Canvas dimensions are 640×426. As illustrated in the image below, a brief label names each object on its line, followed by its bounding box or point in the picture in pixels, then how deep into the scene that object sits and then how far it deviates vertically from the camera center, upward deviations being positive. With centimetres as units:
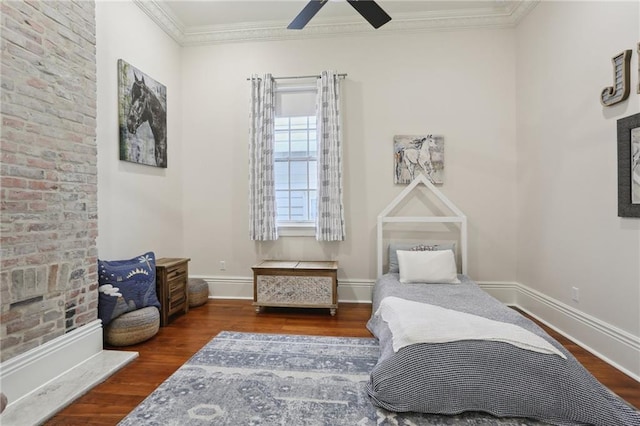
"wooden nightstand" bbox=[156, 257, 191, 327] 296 -77
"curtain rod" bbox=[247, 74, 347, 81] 365 +173
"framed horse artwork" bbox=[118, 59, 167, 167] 288 +106
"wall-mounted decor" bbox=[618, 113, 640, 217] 200 +32
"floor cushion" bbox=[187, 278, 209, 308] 351 -96
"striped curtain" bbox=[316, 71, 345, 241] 356 +63
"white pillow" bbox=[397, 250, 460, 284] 304 -58
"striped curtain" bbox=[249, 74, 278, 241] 365 +57
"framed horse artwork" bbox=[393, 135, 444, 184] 356 +68
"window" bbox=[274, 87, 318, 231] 382 +74
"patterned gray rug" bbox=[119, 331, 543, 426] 161 -115
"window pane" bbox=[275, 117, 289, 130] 386 +121
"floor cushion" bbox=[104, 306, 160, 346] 246 -99
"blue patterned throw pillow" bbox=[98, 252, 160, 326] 244 -64
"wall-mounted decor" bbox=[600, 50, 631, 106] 205 +93
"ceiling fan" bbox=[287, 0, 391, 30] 222 +163
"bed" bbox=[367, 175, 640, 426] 155 -93
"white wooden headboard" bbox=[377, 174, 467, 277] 339 -7
